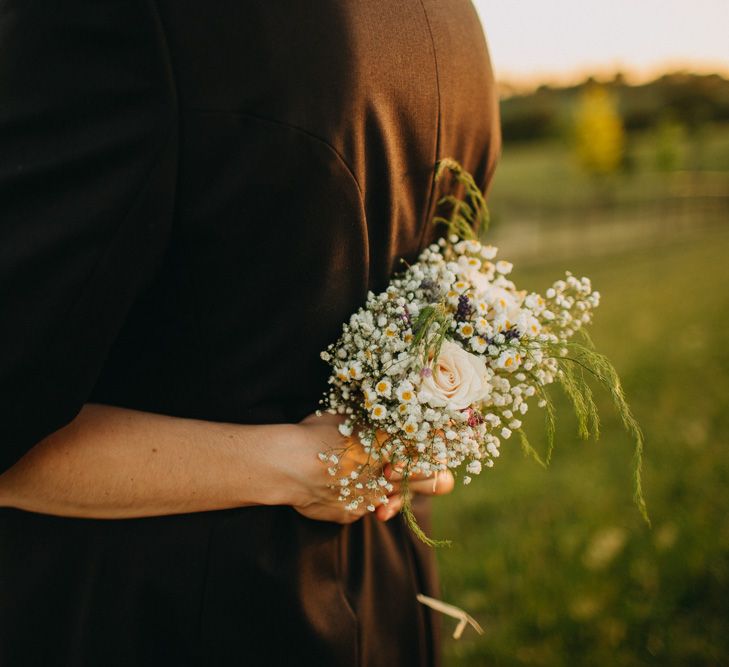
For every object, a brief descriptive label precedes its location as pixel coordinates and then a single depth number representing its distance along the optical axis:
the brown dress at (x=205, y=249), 0.55
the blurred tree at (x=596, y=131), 36.46
